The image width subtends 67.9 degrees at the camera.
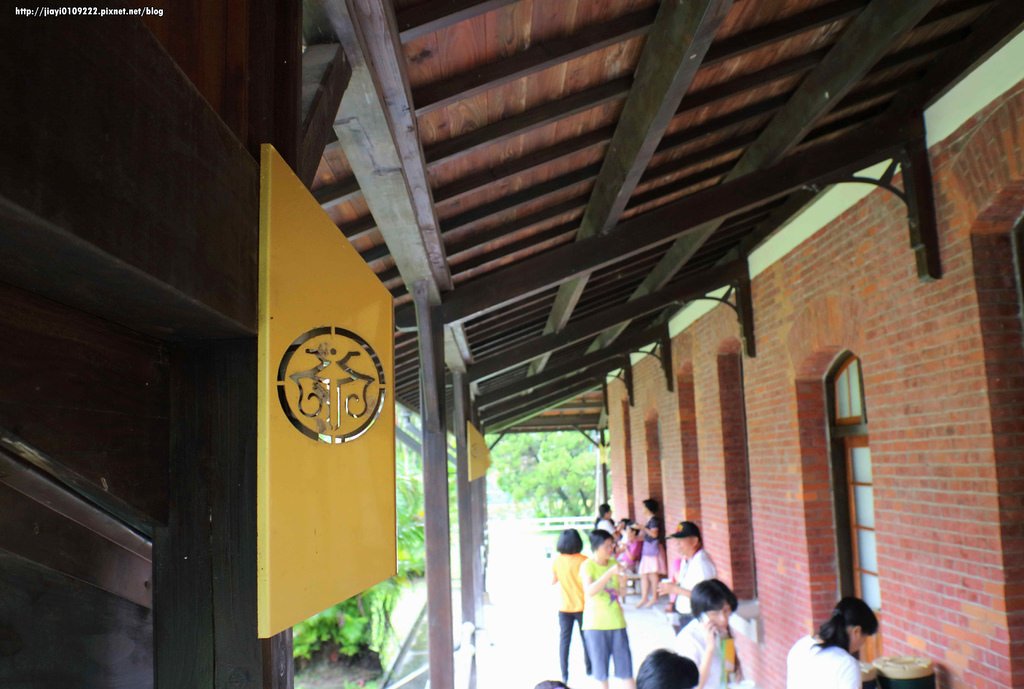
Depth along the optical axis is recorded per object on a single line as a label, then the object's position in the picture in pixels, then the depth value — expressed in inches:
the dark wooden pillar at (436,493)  178.9
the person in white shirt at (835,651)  140.3
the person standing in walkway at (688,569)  246.0
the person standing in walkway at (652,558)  392.8
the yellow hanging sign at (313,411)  41.0
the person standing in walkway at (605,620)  231.0
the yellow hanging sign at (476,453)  311.3
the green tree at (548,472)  1338.6
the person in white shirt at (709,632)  161.6
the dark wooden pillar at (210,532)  40.9
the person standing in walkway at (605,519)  471.2
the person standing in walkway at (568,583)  264.2
